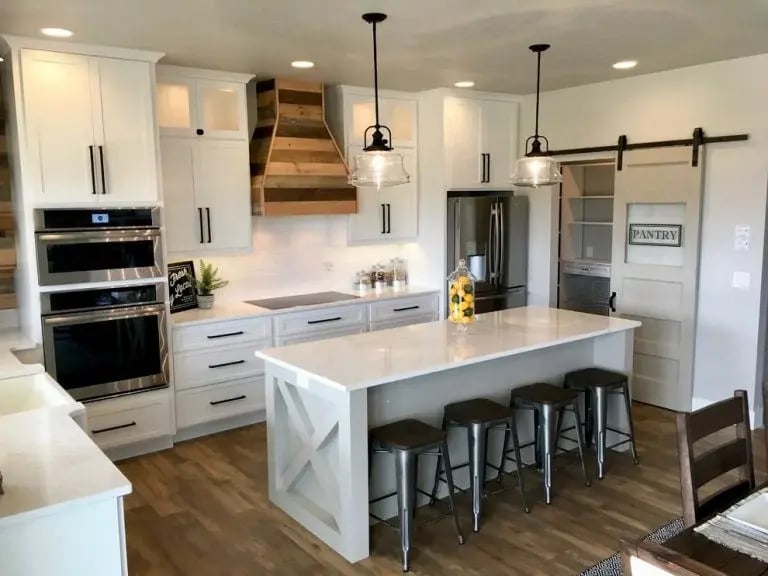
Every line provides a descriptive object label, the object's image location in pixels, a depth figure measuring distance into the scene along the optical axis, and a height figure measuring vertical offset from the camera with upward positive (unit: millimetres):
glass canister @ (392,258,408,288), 6148 -625
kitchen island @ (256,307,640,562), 3100 -986
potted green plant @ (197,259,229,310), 5027 -597
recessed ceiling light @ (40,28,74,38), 3574 +962
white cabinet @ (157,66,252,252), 4648 +347
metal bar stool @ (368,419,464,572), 3080 -1156
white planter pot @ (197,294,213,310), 5020 -703
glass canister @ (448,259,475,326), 3865 -541
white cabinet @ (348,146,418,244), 5680 -67
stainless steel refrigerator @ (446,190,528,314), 5762 -345
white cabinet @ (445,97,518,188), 5754 +558
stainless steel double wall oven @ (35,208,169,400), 3957 -565
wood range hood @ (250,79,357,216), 5043 +401
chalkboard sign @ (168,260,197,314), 4833 -574
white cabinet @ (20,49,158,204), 3846 +483
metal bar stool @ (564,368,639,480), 4004 -1184
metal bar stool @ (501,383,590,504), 3670 -1153
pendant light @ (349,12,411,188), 3389 +209
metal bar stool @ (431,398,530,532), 3371 -1142
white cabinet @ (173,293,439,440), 4598 -1073
